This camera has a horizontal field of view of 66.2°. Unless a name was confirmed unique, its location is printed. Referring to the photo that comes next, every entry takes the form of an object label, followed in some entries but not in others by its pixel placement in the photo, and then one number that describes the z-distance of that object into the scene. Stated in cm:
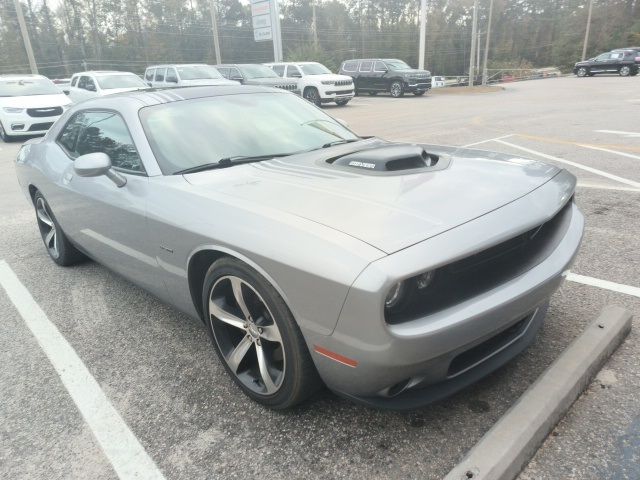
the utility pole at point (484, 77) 3771
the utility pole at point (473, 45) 3275
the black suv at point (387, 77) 2316
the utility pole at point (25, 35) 2127
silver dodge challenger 179
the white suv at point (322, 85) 1925
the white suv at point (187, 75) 1684
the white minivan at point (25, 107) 1241
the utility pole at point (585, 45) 5502
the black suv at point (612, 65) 3303
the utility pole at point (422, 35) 3321
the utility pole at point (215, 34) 2847
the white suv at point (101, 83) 1487
